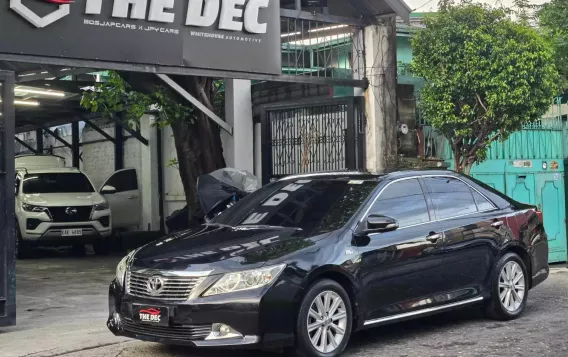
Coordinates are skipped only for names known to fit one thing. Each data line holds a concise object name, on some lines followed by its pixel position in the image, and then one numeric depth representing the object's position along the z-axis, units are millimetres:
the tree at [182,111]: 12156
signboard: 8805
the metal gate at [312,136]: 12258
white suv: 15828
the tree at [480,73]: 11008
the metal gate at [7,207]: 8125
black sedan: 6156
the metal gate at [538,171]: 13109
